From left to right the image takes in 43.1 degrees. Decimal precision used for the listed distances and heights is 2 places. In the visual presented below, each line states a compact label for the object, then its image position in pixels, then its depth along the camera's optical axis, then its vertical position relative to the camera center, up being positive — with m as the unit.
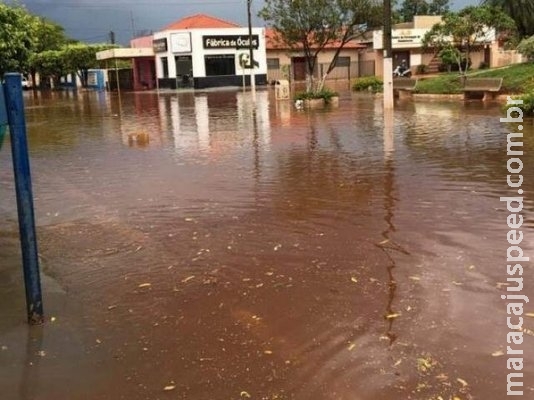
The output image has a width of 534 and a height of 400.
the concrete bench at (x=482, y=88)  24.88 -0.48
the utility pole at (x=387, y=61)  21.94 +0.62
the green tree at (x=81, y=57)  64.50 +3.68
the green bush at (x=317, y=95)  27.03 -0.46
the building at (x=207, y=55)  51.78 +2.64
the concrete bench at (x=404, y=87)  30.72 -0.35
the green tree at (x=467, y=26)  26.52 +1.95
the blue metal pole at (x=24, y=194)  4.51 -0.65
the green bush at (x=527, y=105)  17.38 -0.81
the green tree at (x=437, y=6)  76.00 +7.93
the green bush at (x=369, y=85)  34.85 -0.19
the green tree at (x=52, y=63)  65.75 +3.33
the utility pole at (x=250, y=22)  33.41 +3.55
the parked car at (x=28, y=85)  75.30 +1.53
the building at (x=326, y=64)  59.38 +1.66
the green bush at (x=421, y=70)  51.84 +0.64
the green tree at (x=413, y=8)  76.56 +7.98
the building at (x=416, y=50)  52.16 +2.12
